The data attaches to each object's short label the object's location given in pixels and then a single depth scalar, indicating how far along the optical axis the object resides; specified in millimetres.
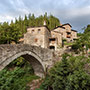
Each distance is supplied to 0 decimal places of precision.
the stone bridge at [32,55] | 5129
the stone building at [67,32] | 27297
